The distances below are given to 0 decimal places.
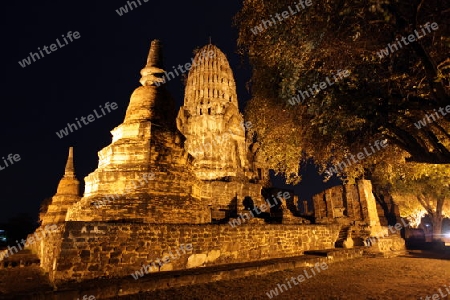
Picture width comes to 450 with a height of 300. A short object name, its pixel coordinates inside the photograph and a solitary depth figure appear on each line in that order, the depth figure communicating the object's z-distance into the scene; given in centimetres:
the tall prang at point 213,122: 2491
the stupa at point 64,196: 1578
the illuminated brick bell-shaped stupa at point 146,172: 859
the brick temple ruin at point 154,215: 622
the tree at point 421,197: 2053
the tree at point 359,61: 530
